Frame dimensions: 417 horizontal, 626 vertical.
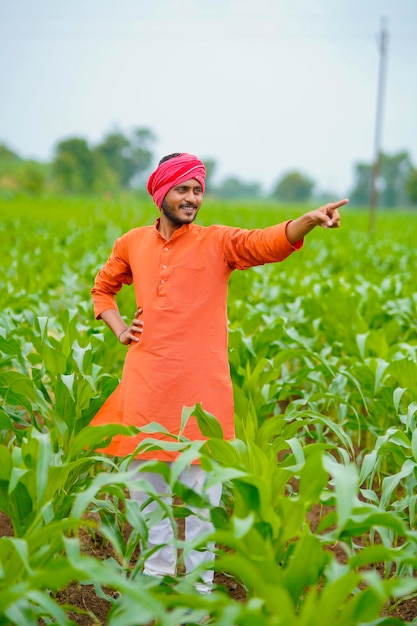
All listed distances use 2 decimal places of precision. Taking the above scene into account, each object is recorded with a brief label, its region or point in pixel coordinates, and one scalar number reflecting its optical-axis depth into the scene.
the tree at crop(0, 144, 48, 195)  63.75
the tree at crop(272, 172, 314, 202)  117.69
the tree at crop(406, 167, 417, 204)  94.69
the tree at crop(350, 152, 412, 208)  119.62
